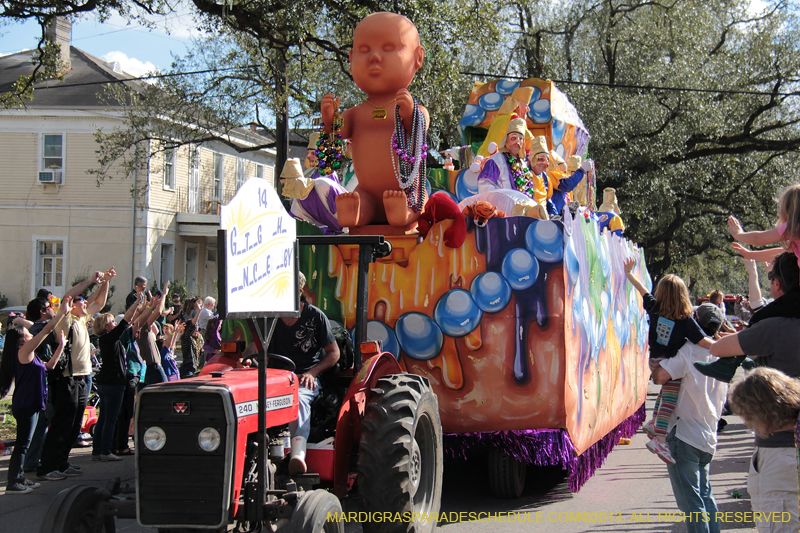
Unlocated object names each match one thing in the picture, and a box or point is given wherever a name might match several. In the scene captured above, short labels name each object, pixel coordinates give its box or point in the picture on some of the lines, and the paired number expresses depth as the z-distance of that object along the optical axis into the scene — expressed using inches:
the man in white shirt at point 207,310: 506.6
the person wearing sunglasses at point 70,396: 280.4
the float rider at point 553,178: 325.7
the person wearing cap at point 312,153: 271.4
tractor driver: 191.5
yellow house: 960.3
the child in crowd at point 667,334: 182.7
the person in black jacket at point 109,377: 311.6
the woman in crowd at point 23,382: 258.5
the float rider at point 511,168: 309.7
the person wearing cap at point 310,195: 248.4
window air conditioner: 966.4
